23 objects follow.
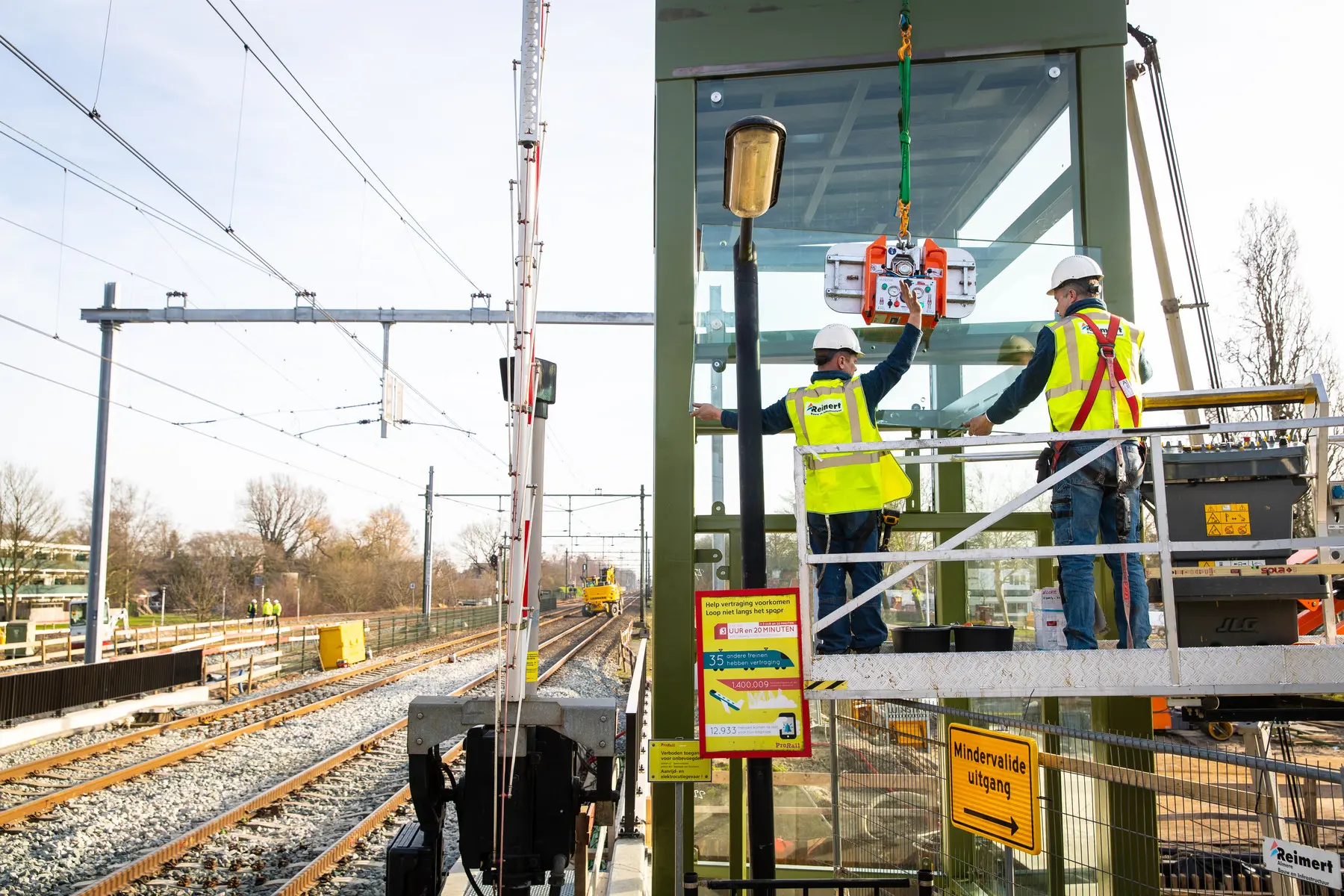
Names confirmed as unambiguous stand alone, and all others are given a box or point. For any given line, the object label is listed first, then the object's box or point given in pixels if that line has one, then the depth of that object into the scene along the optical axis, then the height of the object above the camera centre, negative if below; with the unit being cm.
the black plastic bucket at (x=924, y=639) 473 -44
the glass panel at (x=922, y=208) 675 +297
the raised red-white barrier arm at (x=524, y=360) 388 +84
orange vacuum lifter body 621 +188
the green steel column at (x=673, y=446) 650 +79
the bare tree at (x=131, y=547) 4284 +45
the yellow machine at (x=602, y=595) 5519 -248
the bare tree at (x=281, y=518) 7131 +280
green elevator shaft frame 659 +322
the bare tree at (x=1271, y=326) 1781 +448
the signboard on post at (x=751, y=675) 424 -56
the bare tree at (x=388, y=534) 7338 +166
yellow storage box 2606 -260
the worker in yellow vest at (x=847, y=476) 512 +45
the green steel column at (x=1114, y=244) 581 +225
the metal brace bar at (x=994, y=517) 392 +16
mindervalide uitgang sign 369 -99
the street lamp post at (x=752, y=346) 405 +104
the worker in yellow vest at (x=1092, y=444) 454 +56
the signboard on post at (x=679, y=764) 498 -116
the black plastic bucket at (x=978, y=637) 476 -43
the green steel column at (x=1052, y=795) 528 -141
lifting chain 611 +292
